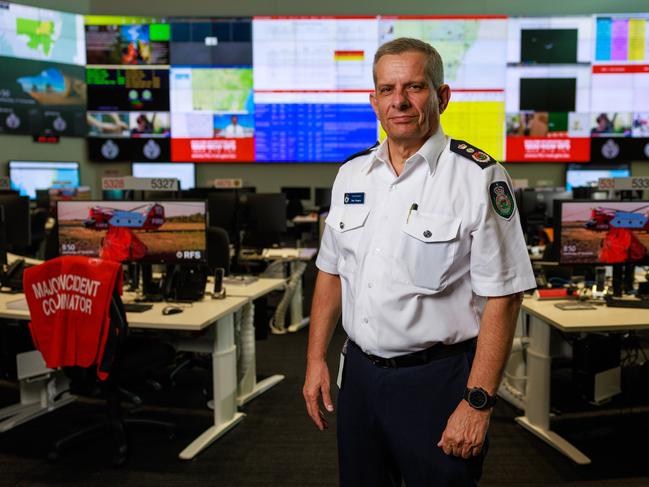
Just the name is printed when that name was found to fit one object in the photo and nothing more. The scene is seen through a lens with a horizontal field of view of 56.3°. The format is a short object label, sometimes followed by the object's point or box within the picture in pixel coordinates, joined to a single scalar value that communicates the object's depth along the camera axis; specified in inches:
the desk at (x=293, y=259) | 193.8
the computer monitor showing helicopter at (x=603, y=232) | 120.5
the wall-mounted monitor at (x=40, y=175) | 323.6
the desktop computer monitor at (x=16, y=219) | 157.9
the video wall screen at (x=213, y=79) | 332.8
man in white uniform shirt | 51.4
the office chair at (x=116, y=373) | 99.6
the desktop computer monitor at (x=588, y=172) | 335.6
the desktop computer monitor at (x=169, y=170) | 346.0
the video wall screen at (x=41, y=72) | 319.0
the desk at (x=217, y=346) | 112.0
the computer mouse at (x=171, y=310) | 112.5
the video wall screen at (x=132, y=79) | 335.3
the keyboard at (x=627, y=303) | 115.5
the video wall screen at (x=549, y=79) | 327.0
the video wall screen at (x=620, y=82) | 325.7
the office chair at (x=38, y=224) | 268.5
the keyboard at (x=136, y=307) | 115.6
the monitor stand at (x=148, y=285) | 127.4
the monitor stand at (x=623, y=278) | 123.3
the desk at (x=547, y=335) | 103.5
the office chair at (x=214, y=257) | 153.7
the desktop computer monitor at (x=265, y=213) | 201.9
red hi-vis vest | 96.7
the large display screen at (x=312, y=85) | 330.0
